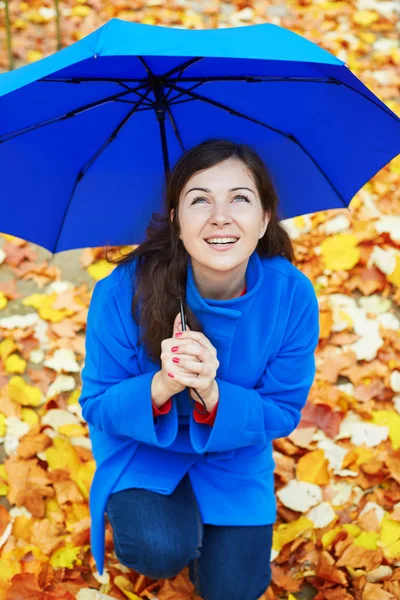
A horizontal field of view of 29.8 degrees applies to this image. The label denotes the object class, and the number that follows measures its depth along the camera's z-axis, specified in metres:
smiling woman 2.02
